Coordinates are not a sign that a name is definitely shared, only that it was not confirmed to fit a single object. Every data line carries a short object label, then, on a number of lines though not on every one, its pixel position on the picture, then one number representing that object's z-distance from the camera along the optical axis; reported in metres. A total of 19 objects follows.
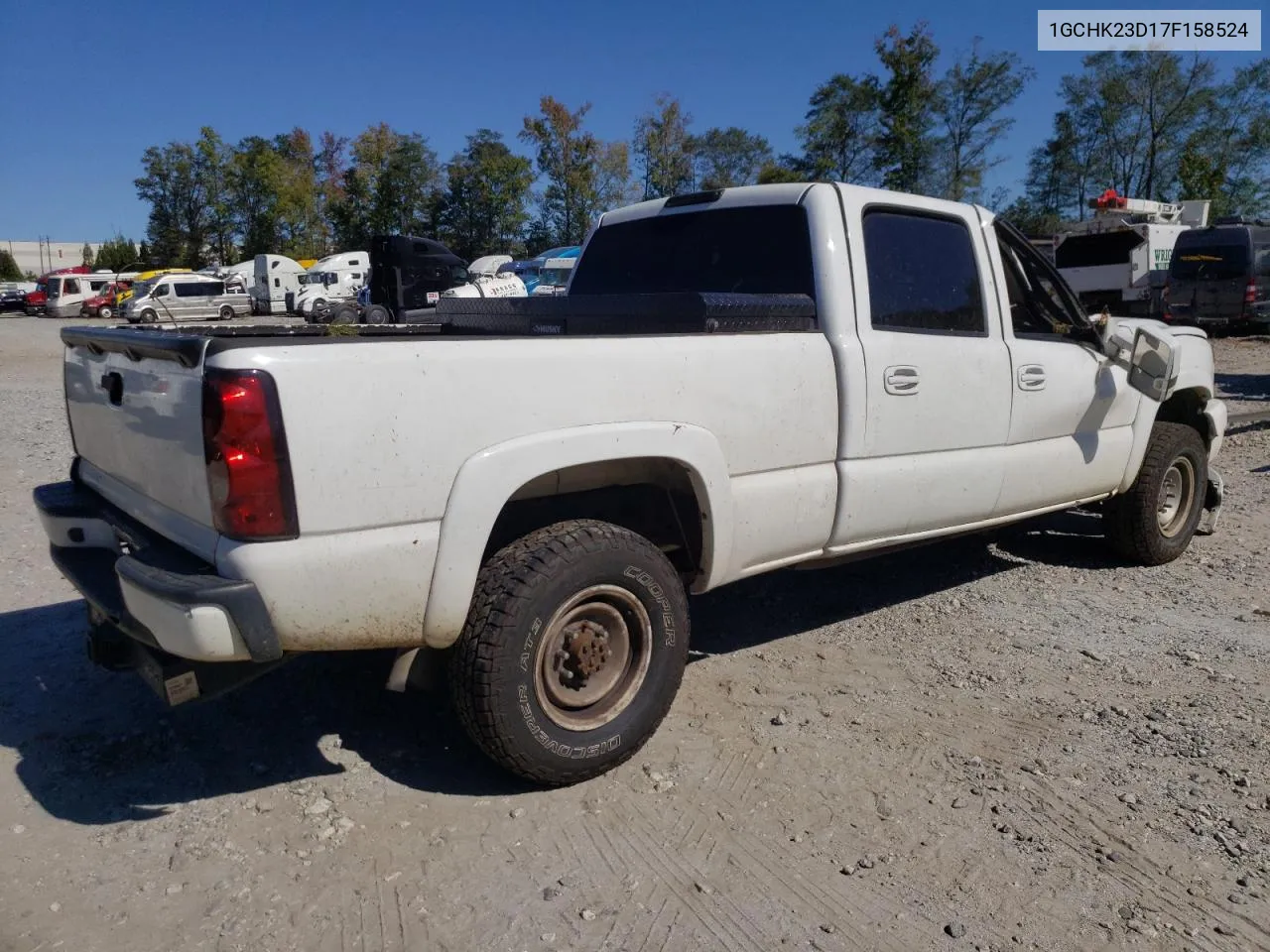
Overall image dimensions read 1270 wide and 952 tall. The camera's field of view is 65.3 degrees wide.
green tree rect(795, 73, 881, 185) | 42.59
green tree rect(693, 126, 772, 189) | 55.47
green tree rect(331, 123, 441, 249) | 56.88
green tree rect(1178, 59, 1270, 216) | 43.53
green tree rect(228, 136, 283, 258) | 63.47
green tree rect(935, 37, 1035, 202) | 45.03
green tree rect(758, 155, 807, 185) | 44.48
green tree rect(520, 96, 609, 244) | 54.62
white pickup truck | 2.56
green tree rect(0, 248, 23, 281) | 83.12
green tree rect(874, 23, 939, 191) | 39.16
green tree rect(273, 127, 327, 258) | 63.56
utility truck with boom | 21.55
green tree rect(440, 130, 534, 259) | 55.34
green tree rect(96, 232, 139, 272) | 77.19
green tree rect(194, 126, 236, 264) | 67.31
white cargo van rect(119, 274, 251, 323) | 39.16
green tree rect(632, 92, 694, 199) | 51.59
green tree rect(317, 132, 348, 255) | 65.25
